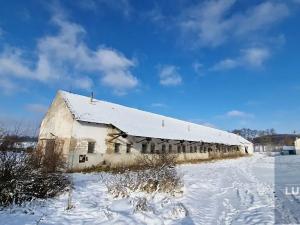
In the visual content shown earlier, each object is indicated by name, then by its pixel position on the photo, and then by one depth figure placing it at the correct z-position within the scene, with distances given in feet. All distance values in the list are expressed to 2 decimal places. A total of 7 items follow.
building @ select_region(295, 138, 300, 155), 197.20
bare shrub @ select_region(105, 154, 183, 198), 22.08
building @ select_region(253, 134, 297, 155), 238.70
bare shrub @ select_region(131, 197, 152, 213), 17.41
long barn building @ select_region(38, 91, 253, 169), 47.69
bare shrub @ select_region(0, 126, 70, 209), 17.54
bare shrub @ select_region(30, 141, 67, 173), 20.59
